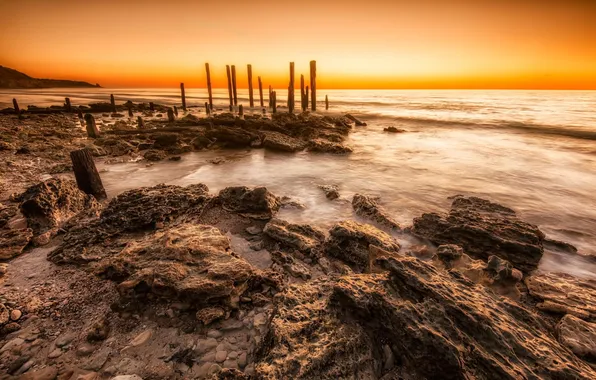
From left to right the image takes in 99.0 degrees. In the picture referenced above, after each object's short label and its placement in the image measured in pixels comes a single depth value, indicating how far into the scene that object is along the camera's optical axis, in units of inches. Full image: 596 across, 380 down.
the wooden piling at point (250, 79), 1229.6
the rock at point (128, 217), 140.7
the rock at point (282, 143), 459.8
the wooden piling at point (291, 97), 1043.4
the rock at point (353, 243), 150.6
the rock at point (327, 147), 463.2
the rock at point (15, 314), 99.3
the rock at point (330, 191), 258.5
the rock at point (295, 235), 159.3
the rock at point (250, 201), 204.4
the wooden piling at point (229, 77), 1243.2
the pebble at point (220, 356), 89.7
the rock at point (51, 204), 164.1
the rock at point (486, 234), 158.4
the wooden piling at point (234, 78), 1213.7
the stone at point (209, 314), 101.0
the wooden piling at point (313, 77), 1116.5
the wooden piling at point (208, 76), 1196.5
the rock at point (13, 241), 138.3
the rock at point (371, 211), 203.6
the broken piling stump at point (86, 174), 209.8
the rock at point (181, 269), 107.6
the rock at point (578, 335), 93.6
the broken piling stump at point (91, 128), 492.1
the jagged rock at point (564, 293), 117.5
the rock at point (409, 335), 75.5
